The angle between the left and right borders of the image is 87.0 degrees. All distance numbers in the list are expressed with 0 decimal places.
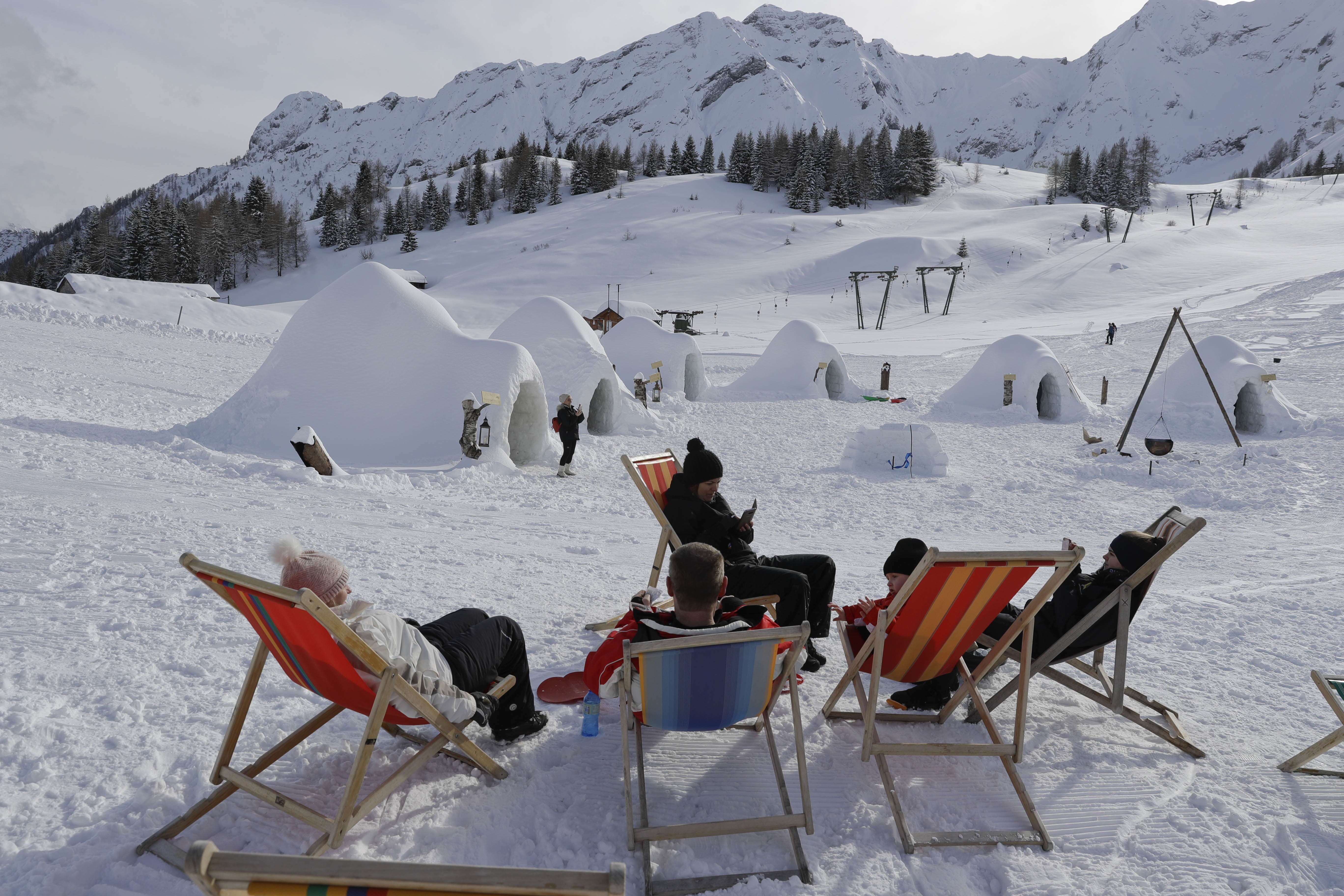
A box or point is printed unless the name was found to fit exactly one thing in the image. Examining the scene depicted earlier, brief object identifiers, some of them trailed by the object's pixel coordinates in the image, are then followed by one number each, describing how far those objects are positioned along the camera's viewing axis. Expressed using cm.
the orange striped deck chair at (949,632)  246
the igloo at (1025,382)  1669
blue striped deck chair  220
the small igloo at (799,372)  1998
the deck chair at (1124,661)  294
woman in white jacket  223
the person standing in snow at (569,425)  995
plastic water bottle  296
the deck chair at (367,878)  111
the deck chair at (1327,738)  273
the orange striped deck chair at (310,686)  200
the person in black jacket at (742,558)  353
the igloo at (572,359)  1338
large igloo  962
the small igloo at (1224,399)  1427
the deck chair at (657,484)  410
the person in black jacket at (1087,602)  307
